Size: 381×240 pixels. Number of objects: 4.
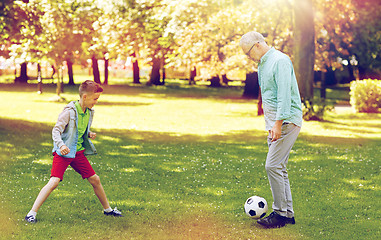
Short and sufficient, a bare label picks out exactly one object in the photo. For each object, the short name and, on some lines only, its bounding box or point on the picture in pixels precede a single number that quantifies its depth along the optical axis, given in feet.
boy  19.79
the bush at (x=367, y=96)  82.16
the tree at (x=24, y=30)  57.58
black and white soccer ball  21.13
